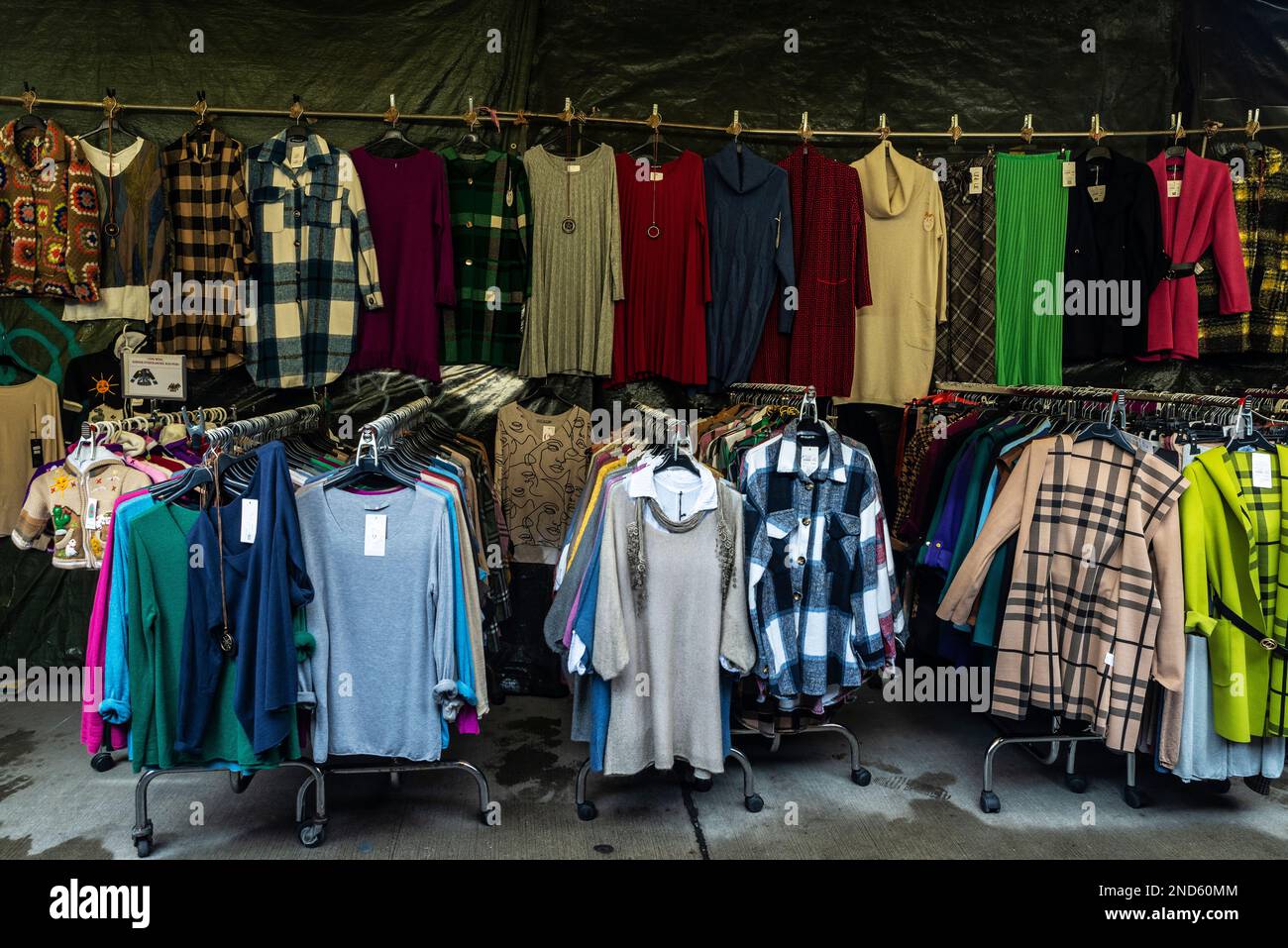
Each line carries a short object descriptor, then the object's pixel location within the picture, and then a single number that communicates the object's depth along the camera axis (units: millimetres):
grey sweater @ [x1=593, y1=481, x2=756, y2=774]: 3000
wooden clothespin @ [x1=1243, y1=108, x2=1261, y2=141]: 4438
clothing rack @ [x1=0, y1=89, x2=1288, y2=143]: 4148
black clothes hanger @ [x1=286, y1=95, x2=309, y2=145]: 4133
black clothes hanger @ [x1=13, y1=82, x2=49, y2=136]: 3994
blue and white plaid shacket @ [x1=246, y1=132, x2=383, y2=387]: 4102
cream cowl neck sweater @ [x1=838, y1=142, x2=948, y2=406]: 4465
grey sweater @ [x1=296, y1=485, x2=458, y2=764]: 2826
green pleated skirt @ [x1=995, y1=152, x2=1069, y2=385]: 4418
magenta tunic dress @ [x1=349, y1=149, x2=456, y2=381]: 4148
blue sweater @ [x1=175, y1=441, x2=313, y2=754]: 2650
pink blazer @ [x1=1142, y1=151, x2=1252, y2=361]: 4371
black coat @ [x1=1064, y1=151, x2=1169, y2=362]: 4363
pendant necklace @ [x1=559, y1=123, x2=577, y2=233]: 4242
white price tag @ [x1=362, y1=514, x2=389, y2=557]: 2814
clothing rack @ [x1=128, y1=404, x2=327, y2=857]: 2814
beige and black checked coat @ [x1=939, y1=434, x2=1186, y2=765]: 2977
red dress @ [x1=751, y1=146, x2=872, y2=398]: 4367
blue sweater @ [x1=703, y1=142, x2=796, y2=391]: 4332
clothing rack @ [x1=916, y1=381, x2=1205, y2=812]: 3188
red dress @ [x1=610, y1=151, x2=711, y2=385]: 4312
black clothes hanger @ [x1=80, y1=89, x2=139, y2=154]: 4125
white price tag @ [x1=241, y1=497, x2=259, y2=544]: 2674
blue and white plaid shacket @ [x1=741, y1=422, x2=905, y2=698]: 3115
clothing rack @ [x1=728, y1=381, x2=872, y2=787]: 3412
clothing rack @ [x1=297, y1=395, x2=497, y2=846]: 2828
